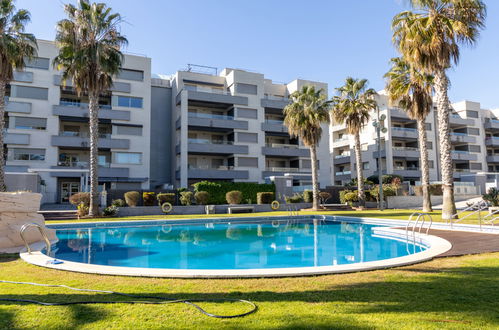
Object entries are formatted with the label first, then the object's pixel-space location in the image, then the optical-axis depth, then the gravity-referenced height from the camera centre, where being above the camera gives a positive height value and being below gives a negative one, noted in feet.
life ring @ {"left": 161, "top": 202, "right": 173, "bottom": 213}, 87.20 -3.16
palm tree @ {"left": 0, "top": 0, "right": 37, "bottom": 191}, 62.34 +28.97
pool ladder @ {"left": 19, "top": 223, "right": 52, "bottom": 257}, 28.90 -4.48
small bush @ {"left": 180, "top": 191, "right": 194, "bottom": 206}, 94.99 -0.97
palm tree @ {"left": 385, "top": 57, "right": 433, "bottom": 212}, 76.79 +22.55
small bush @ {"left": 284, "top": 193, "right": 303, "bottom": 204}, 104.20 -1.79
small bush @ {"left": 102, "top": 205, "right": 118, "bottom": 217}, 79.00 -3.67
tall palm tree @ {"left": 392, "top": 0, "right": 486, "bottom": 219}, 57.16 +25.96
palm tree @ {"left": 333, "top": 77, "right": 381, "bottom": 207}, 96.78 +24.04
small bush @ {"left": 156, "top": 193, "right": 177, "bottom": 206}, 94.07 -0.89
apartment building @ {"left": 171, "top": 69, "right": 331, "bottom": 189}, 130.52 +24.85
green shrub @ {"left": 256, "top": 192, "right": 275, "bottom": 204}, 104.68 -1.34
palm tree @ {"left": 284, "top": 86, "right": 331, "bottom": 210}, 94.63 +21.00
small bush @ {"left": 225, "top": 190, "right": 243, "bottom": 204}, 101.65 -0.92
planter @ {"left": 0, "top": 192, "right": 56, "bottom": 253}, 33.65 -2.39
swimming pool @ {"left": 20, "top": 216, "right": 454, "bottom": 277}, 30.12 -6.28
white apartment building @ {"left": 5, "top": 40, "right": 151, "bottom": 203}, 110.42 +23.58
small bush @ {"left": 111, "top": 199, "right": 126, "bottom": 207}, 88.35 -1.98
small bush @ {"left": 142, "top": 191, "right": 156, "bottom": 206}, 94.27 -0.85
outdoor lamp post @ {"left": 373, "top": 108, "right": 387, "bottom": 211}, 90.12 +5.65
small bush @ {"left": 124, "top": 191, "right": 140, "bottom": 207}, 92.99 -0.80
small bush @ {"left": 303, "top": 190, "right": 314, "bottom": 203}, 106.22 -0.93
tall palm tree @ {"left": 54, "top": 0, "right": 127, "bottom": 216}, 72.74 +31.12
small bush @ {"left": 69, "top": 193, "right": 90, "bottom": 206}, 85.40 -0.82
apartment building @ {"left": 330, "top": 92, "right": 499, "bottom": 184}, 155.84 +23.47
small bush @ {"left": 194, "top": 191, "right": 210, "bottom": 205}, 97.50 -0.77
